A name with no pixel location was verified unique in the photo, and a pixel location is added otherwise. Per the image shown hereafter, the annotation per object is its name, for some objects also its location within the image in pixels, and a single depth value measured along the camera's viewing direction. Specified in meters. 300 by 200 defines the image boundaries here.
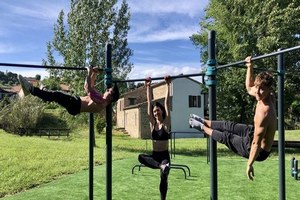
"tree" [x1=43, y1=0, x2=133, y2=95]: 21.09
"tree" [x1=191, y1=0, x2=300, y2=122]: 19.05
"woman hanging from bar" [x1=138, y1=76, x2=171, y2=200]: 5.63
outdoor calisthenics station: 4.21
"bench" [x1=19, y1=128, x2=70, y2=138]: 32.25
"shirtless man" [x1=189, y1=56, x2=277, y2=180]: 3.75
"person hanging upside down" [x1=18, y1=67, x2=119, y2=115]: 4.78
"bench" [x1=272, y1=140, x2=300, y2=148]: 17.86
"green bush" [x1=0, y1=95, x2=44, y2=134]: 33.44
